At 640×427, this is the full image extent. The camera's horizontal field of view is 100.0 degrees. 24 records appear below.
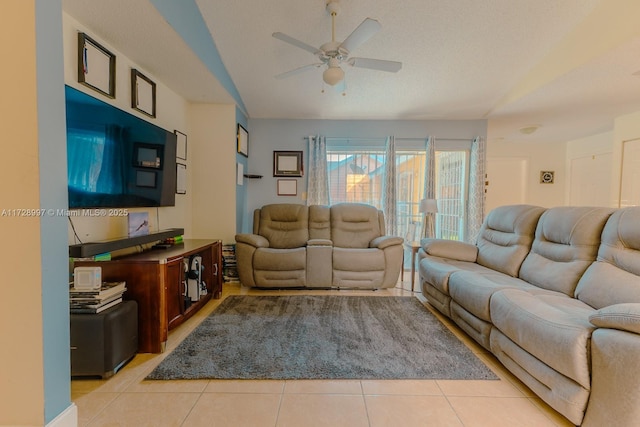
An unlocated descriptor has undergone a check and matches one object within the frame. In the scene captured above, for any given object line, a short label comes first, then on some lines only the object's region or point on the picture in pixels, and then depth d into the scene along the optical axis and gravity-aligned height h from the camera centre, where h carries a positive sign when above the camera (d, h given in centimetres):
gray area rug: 170 -106
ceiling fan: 206 +125
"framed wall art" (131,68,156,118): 244 +104
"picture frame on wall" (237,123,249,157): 381 +94
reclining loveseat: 323 -73
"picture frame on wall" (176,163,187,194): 322 +30
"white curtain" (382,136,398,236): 421 +21
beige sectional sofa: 114 -59
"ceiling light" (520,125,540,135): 433 +127
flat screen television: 170 +35
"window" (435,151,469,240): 435 +24
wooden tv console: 187 -60
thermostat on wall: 555 +62
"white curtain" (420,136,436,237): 421 +47
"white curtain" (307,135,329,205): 425 +51
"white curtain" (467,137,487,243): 418 +29
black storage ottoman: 156 -84
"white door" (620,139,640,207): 359 +44
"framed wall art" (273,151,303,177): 432 +66
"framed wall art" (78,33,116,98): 188 +102
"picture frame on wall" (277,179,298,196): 434 +26
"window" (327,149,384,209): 441 +47
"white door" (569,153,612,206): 478 +50
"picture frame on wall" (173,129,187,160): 324 +71
